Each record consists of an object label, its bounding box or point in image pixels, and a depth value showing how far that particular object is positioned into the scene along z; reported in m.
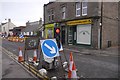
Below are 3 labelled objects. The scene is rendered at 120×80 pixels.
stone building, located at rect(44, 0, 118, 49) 9.18
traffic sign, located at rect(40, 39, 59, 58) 3.56
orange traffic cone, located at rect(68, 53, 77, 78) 2.92
